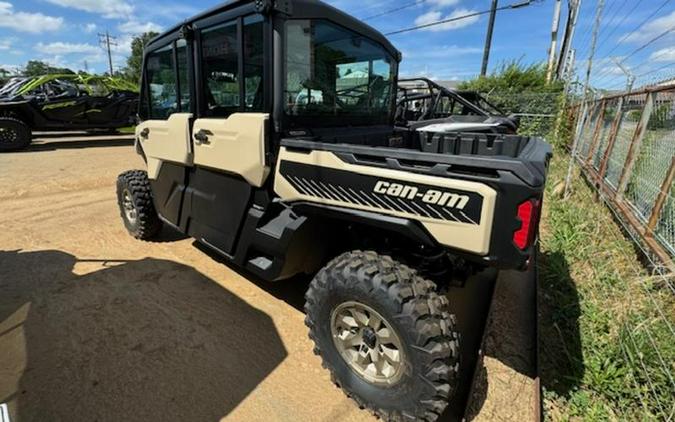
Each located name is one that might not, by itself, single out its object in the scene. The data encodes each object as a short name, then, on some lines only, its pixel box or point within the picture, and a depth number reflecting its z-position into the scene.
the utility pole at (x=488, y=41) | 18.97
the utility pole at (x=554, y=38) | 19.23
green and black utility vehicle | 9.87
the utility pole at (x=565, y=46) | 15.22
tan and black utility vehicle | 1.70
